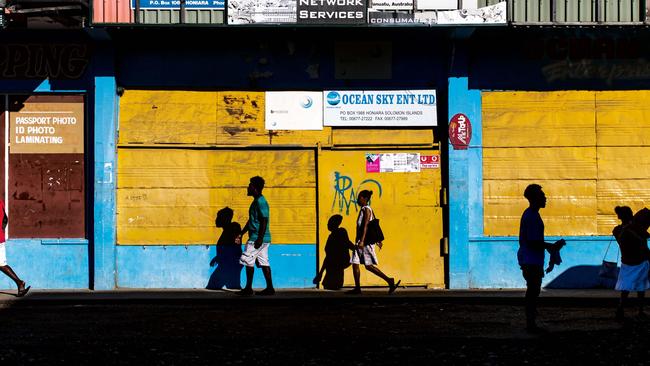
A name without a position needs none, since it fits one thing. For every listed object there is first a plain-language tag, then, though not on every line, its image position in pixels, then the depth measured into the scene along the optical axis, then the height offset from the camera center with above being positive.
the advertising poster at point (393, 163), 17.61 +0.69
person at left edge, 15.91 -0.89
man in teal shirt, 15.97 -0.50
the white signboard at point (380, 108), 17.61 +1.61
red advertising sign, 17.47 +1.21
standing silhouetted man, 12.02 -0.50
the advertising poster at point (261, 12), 16.55 +3.04
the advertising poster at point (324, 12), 16.56 +3.03
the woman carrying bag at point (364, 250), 16.27 -0.70
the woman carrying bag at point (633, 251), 13.05 -0.60
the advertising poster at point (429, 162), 17.66 +0.71
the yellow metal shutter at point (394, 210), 17.58 -0.08
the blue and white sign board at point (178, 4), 16.61 +3.18
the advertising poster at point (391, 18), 16.61 +2.94
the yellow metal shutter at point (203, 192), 17.58 +0.24
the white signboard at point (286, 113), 17.61 +1.54
